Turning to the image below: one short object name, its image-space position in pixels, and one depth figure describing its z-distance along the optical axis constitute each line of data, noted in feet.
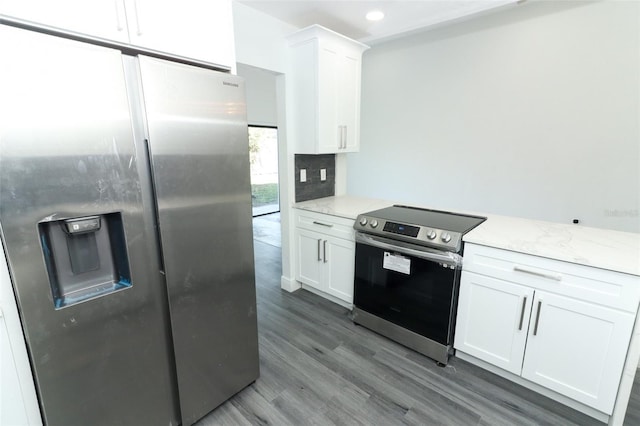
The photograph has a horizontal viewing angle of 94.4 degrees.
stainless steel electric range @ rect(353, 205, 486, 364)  6.56
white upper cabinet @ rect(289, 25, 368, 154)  8.50
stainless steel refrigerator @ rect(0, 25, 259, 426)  3.30
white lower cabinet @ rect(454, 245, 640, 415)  5.03
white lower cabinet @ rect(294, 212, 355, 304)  8.63
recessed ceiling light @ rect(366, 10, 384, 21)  8.28
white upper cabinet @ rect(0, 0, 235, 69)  3.32
